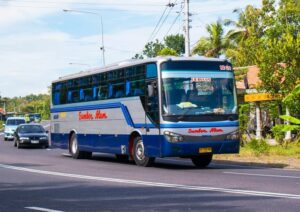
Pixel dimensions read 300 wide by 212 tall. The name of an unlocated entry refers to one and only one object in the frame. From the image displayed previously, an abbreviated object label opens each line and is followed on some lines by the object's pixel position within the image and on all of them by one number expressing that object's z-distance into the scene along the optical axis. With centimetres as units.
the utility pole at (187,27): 2709
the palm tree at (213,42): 5103
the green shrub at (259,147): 2315
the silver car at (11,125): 4591
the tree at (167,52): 4459
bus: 1766
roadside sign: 2869
